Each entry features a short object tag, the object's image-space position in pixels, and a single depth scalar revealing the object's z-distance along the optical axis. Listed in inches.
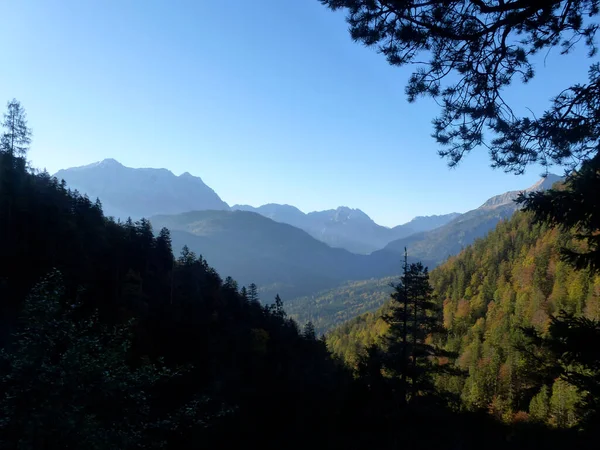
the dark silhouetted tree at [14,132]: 1796.3
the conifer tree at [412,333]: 693.3
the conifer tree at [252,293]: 2662.4
